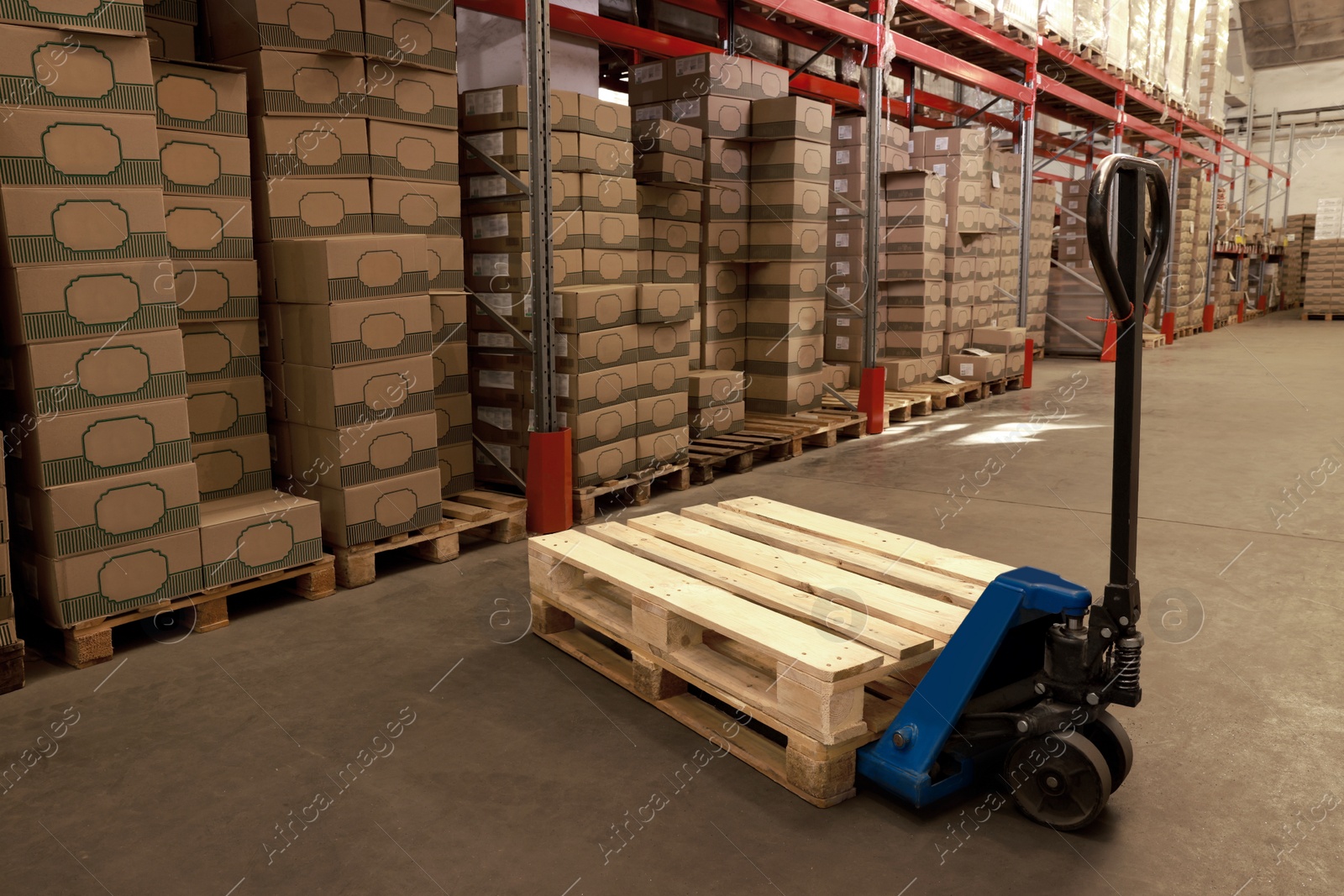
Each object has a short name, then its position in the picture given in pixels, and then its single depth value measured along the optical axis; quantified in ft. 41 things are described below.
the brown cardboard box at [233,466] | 13.98
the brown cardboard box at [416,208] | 15.76
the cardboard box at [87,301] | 10.78
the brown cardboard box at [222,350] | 13.78
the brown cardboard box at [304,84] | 14.39
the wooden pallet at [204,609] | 11.51
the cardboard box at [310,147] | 14.55
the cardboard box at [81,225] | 10.61
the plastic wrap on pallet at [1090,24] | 36.45
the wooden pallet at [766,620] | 8.56
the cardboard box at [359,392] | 13.93
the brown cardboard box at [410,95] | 15.43
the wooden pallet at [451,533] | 14.35
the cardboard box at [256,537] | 12.63
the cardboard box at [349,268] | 13.62
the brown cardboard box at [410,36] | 15.28
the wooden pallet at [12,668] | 10.82
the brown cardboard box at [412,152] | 15.53
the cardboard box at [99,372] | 10.99
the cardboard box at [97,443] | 11.11
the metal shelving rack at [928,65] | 24.62
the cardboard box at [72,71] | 10.45
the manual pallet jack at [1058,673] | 7.13
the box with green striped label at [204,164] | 13.29
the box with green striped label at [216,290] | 13.53
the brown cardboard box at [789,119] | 23.71
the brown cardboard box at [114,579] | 11.30
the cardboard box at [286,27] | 14.25
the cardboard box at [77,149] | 10.52
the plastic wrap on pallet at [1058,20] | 33.81
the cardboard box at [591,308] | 17.46
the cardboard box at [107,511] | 11.21
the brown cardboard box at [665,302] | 18.66
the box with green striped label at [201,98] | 13.15
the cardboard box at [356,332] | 13.76
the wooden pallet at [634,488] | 17.76
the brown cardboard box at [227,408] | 13.88
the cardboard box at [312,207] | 14.58
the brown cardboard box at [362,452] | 14.07
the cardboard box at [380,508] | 14.15
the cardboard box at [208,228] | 13.41
